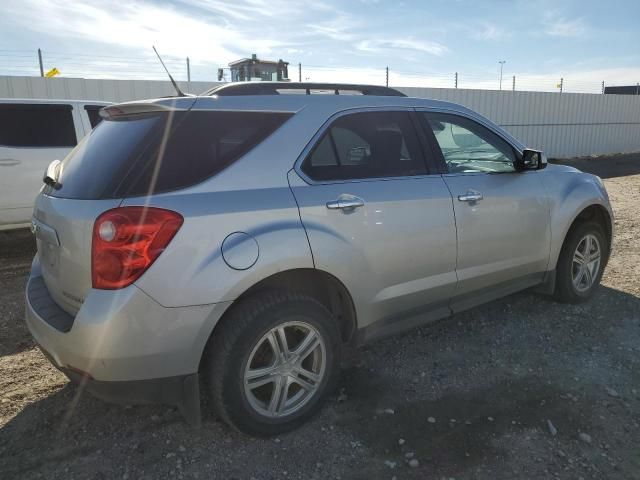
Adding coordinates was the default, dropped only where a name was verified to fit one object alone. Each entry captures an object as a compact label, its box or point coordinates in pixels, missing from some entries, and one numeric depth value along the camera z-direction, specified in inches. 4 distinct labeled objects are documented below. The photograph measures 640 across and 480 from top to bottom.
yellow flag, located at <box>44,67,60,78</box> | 454.7
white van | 239.3
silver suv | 88.3
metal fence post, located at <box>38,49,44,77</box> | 455.5
